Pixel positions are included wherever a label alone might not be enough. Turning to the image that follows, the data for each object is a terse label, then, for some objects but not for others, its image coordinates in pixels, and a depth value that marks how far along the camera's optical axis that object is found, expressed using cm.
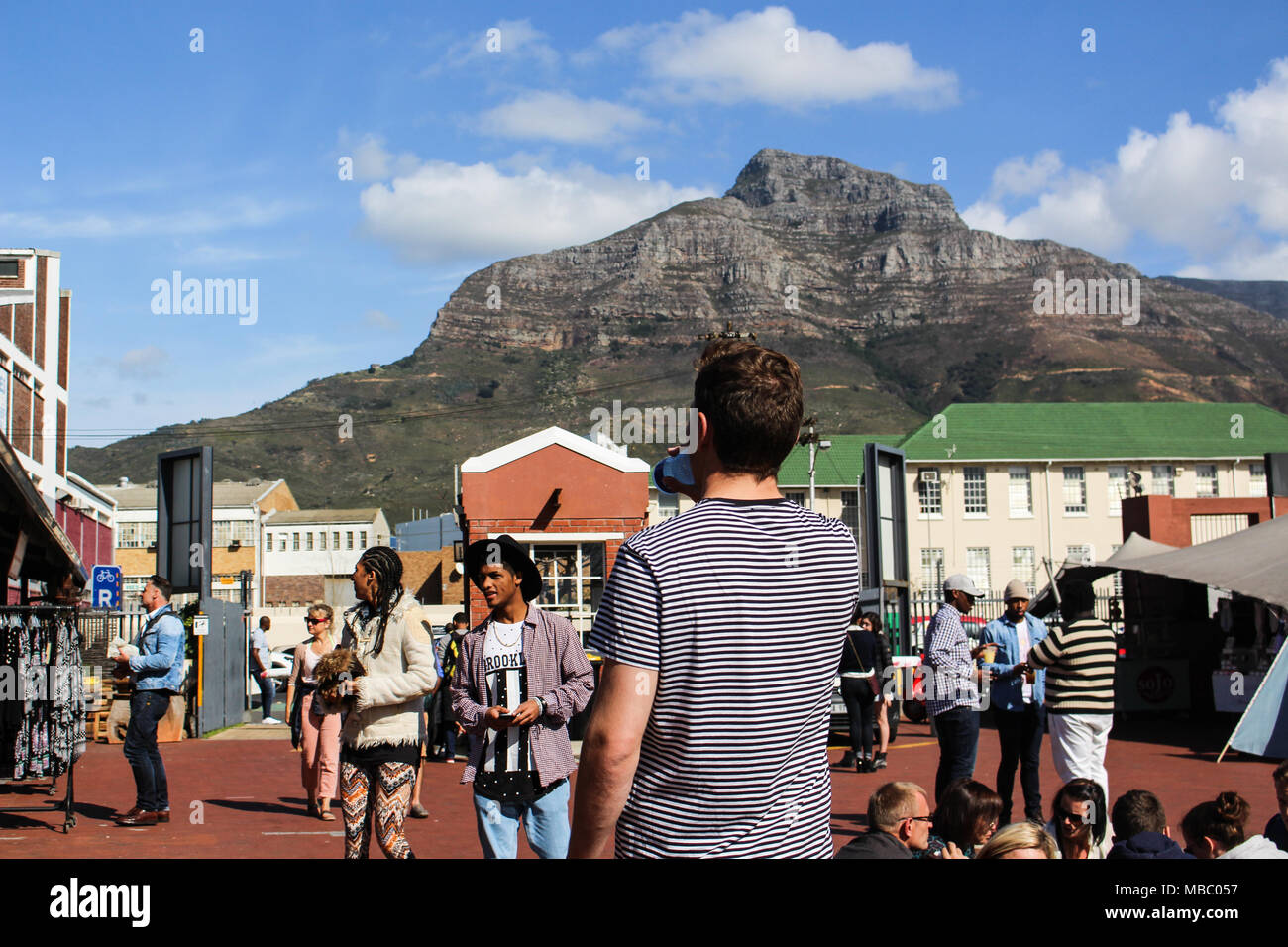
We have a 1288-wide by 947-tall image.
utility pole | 3860
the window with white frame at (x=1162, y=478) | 5965
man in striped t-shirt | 222
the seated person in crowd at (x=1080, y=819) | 541
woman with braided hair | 524
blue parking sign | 2391
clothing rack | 881
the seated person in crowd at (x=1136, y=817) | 498
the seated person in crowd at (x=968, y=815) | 520
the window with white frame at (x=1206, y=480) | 5947
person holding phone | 486
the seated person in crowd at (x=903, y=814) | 464
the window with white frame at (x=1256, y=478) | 5944
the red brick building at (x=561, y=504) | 2406
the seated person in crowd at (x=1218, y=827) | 466
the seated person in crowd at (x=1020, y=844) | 394
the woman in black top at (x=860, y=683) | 1317
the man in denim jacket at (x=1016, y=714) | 866
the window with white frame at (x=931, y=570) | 5638
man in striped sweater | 766
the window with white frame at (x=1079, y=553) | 5584
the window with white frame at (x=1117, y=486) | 5822
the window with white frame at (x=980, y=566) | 5719
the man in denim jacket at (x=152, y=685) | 920
